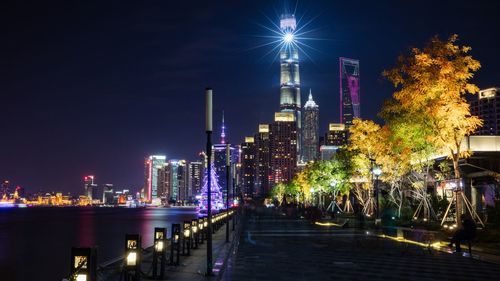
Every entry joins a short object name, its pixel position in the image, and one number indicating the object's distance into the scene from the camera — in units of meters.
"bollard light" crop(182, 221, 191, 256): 21.57
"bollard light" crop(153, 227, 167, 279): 15.06
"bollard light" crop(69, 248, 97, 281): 10.10
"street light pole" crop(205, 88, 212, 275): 15.48
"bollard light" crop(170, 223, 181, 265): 18.23
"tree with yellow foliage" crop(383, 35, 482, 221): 28.23
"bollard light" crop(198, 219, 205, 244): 26.69
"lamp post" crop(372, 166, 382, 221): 39.66
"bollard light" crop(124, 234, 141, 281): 13.22
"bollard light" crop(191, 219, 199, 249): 24.73
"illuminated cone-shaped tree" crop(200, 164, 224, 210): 144.65
